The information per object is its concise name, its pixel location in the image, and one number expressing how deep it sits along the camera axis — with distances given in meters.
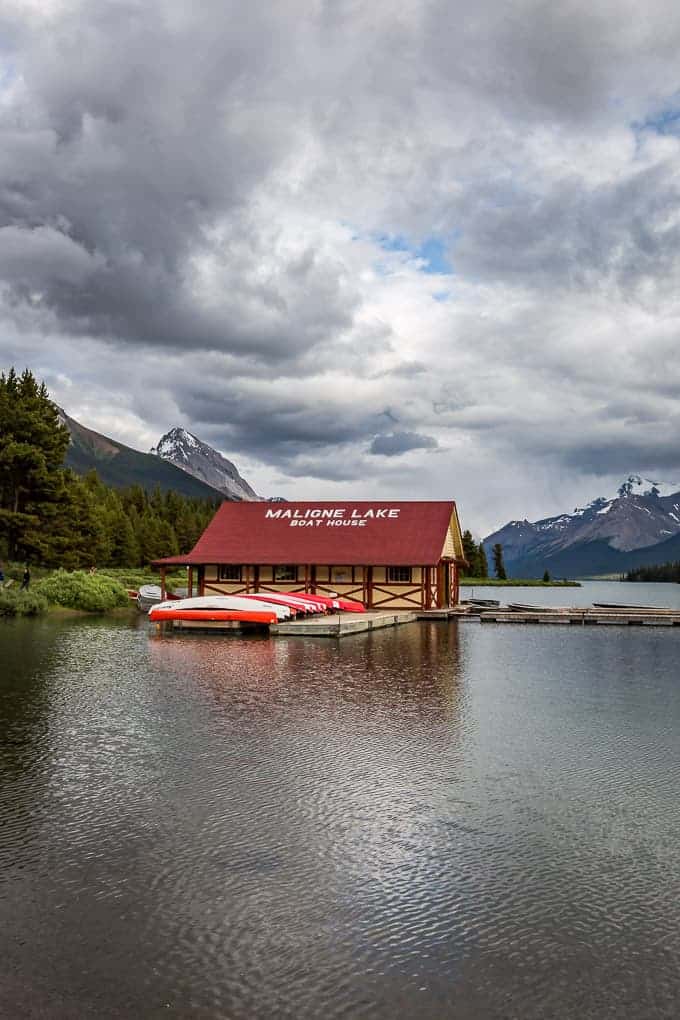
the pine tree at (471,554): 115.62
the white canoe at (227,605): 33.88
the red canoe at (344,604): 42.81
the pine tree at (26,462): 47.03
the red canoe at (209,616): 33.34
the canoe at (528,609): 45.52
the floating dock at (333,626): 32.53
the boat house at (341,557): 45.38
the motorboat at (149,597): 47.53
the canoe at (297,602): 37.66
